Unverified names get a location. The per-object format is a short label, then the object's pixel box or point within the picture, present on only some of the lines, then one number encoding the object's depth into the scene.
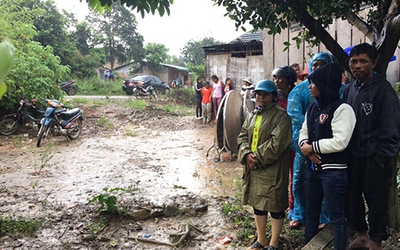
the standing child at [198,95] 11.98
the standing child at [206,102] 11.23
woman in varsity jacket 2.26
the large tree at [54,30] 21.30
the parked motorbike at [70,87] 16.83
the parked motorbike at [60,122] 7.79
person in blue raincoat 2.88
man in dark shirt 2.24
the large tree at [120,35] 28.73
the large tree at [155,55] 28.86
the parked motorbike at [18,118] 8.31
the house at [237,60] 11.34
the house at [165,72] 29.97
